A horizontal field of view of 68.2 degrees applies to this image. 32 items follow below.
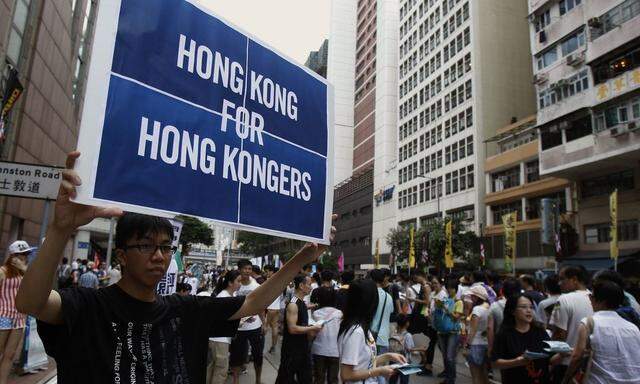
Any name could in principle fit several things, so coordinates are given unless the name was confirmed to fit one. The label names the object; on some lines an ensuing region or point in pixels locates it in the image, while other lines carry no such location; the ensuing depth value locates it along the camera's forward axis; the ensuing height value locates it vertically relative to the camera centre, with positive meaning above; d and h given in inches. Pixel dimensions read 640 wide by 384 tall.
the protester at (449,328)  303.1 -37.6
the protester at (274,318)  373.9 -47.7
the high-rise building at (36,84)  652.7 +269.1
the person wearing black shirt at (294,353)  231.9 -43.6
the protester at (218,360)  244.4 -51.2
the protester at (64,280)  526.9 -29.4
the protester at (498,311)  217.2 -18.3
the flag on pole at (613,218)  810.8 +102.0
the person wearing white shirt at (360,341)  133.9 -22.0
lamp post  1592.5 +293.9
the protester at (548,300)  258.1 -13.8
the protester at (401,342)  232.2 -38.2
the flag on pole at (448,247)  1203.9 +59.6
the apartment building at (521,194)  1227.9 +219.5
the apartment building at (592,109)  909.2 +344.1
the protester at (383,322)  243.0 -28.9
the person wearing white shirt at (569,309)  199.3 -14.2
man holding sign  62.3 -8.2
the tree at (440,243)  1389.0 +79.5
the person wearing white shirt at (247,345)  269.6 -47.6
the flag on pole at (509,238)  1084.3 +82.1
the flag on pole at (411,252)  1311.5 +47.0
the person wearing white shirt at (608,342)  148.7 -20.7
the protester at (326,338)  225.9 -35.2
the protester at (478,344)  249.8 -38.2
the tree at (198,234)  1934.1 +111.1
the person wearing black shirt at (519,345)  177.5 -27.1
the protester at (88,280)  483.2 -25.2
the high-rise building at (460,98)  1606.8 +632.2
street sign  263.1 +39.9
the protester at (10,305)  229.6 -25.7
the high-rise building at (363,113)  2361.0 +866.4
